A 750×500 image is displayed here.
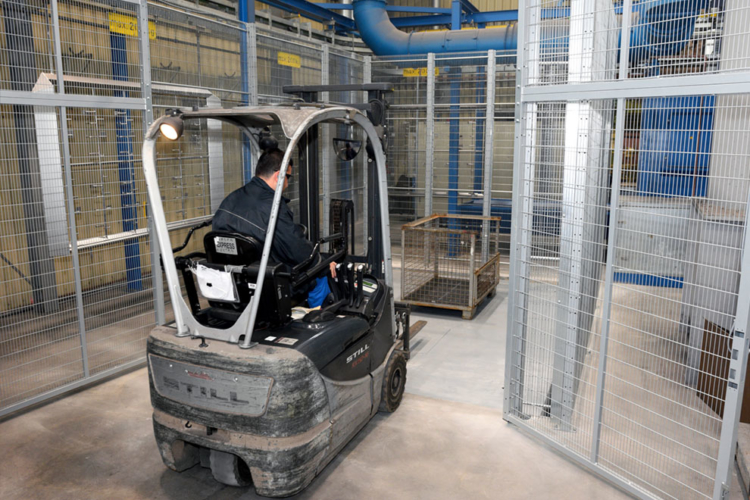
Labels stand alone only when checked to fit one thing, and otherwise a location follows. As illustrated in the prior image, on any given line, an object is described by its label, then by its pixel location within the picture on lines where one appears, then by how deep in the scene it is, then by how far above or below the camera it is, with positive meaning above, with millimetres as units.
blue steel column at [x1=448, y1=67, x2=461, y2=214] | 8891 +287
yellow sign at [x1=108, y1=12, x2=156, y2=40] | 4840 +1105
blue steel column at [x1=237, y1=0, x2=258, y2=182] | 6413 +946
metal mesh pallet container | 6789 -1486
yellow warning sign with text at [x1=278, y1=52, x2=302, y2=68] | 6973 +1168
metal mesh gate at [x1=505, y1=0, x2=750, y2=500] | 3082 -311
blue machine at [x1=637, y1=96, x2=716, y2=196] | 3090 +102
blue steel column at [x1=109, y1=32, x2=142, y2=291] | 5284 -192
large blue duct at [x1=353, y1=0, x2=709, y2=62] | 9109 +1919
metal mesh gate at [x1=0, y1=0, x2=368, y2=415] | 4715 +59
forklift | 3146 -1144
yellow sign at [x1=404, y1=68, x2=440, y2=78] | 8977 +1296
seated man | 3461 -353
